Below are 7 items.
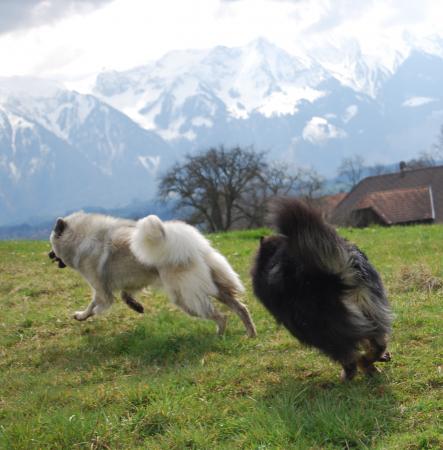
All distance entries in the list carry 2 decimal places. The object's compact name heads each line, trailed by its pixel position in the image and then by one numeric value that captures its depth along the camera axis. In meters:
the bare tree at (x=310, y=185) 70.88
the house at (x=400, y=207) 43.06
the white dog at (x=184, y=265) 6.52
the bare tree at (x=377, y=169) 117.34
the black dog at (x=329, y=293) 4.35
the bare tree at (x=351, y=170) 110.59
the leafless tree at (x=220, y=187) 50.38
